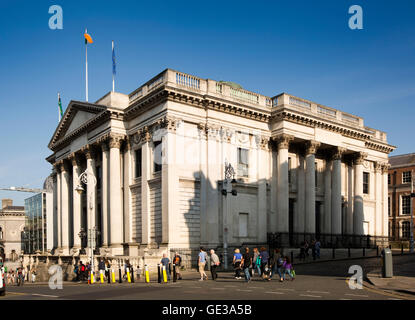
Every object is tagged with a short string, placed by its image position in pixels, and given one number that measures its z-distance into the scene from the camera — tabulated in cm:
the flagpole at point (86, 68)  4253
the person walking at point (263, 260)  2168
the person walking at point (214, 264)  2159
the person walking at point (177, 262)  2232
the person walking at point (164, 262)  2181
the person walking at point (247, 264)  2047
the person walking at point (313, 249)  3226
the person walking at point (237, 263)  2223
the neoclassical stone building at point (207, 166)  3183
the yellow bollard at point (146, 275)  2202
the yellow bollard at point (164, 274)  2158
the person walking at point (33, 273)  3867
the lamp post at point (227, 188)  2777
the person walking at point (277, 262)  2058
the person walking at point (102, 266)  2455
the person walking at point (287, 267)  2025
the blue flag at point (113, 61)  3819
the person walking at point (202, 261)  2189
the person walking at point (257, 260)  2309
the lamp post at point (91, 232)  2486
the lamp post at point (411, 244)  4110
